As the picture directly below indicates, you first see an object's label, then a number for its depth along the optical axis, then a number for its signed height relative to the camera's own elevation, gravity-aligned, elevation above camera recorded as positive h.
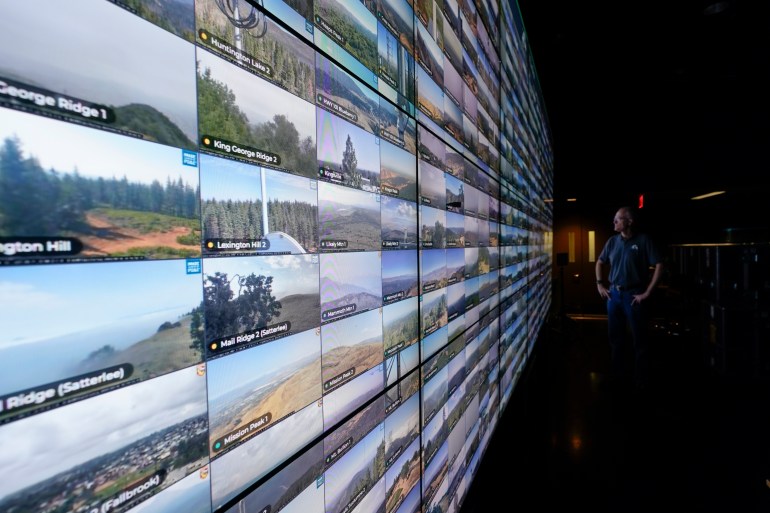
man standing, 3.33 -0.40
